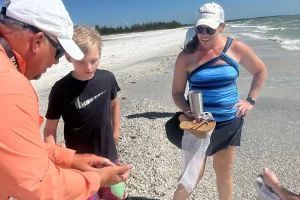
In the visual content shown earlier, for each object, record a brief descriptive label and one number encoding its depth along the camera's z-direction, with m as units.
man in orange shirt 0.75
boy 1.63
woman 1.75
